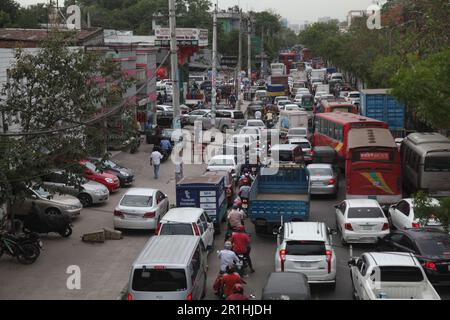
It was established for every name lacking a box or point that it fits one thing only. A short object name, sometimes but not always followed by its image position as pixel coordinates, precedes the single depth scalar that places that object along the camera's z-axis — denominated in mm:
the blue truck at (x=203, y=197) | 23312
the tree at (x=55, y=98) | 21250
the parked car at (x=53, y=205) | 23250
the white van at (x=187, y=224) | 19688
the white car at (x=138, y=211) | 23312
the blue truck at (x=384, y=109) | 43688
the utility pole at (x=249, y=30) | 73288
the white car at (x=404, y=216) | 21344
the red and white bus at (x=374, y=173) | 25500
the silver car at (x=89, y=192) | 26453
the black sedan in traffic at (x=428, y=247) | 16922
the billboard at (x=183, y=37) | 59906
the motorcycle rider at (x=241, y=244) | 18844
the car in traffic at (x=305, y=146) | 37138
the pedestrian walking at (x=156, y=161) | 33156
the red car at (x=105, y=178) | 29828
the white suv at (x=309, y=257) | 17000
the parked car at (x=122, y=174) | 31594
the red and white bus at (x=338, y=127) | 32812
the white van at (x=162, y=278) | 14016
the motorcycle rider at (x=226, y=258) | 17031
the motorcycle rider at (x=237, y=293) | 13258
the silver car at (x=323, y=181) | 29344
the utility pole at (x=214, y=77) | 41425
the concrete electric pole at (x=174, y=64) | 26062
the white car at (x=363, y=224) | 21344
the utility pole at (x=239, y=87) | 64938
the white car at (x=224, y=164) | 31400
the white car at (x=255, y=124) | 49094
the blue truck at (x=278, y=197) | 22266
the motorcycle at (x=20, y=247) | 19312
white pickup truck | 14523
